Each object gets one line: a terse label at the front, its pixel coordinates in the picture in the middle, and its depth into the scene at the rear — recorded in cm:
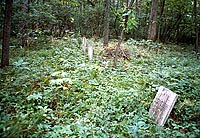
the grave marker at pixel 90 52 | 876
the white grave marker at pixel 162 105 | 408
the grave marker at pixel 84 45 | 1028
